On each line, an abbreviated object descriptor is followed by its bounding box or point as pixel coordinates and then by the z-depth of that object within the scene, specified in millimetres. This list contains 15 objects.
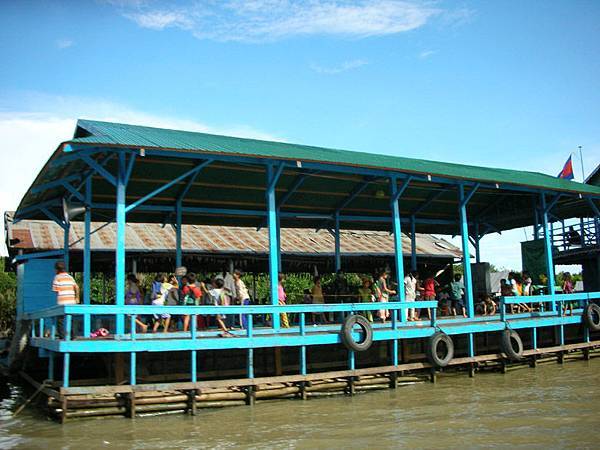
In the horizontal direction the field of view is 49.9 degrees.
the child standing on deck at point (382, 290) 14688
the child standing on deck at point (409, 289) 15078
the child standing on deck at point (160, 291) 12500
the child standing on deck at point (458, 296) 16859
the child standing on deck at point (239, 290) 13188
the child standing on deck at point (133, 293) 13312
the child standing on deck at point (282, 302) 13609
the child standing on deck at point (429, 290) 16391
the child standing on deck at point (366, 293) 15562
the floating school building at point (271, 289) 10875
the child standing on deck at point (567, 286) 19531
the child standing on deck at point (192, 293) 12602
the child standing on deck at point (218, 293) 13156
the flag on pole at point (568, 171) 25500
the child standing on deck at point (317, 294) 15281
